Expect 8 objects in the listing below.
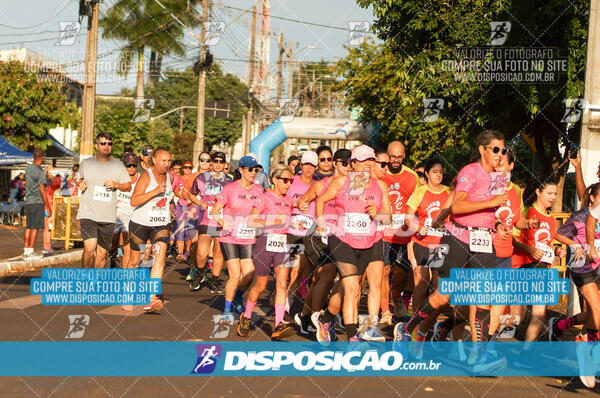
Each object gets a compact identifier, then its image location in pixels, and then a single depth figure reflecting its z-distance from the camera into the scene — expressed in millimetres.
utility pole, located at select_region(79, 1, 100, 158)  19266
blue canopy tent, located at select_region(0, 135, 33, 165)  27400
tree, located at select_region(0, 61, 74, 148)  36094
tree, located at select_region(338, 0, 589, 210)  15633
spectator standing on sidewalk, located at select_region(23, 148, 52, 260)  15406
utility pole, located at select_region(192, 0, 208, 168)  31703
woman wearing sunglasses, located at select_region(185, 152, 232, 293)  12210
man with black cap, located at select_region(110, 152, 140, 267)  11438
